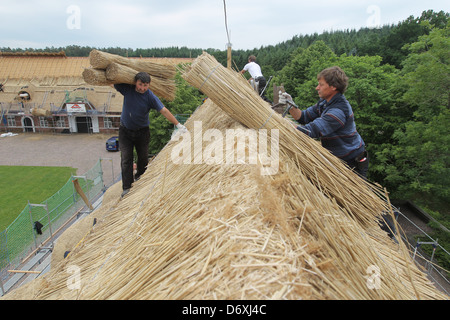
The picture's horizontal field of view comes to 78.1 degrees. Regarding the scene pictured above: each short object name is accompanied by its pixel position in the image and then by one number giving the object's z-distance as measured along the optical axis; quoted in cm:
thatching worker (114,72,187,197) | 363
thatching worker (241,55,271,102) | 749
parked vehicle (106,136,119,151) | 2267
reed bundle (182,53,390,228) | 238
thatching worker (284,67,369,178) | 275
